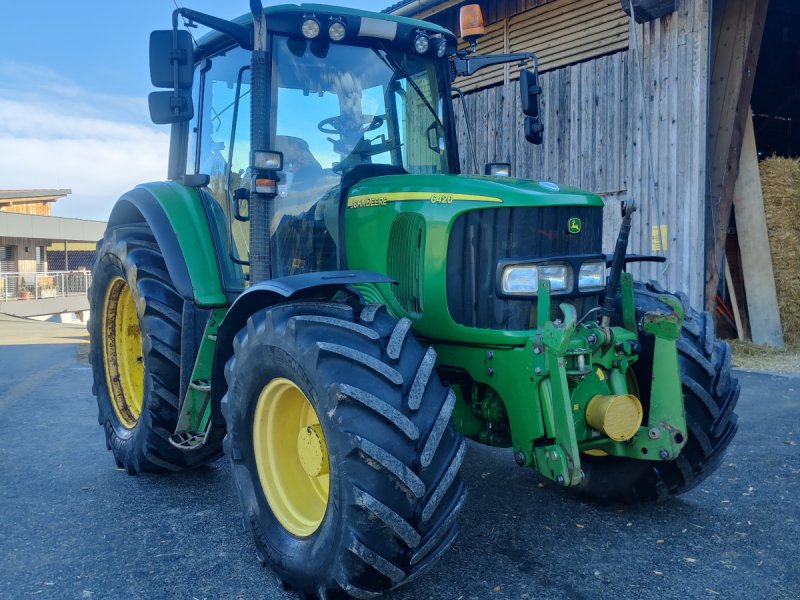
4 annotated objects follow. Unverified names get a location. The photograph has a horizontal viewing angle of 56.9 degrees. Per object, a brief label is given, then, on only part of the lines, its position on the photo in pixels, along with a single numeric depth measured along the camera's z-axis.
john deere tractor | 2.58
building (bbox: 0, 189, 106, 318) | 27.16
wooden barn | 7.68
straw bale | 8.95
